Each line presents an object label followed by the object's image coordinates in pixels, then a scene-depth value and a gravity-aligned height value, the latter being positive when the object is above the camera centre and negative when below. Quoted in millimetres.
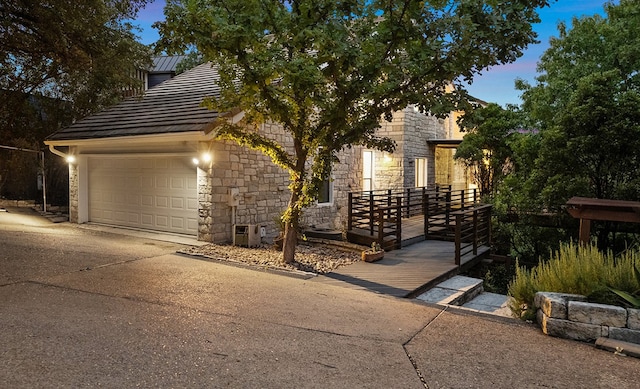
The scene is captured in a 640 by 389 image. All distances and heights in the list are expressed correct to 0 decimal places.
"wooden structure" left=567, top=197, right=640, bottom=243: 6211 -447
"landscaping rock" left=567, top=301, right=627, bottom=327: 4773 -1439
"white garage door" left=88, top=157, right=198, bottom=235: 10788 -318
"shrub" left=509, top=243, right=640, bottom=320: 5196 -1207
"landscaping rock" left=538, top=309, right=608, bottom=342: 4824 -1633
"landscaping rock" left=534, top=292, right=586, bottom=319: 4988 -1387
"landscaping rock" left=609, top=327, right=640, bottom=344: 4691 -1625
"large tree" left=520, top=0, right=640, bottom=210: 8875 +787
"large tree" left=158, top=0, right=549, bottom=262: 6480 +1982
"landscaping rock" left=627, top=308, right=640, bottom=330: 4711 -1456
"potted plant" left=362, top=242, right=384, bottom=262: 8969 -1476
